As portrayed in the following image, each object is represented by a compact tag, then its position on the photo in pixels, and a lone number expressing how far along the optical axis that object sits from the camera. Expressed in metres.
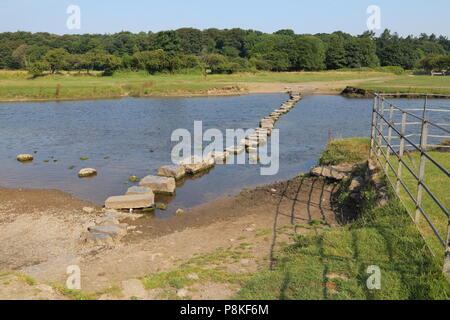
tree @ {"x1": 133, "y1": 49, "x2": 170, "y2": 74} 73.31
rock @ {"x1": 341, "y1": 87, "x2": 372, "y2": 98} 47.42
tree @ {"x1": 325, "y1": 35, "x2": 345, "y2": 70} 87.00
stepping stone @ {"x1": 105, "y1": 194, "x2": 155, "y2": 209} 12.91
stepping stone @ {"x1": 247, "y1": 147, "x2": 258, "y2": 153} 20.94
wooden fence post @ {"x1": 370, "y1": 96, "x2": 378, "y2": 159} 13.37
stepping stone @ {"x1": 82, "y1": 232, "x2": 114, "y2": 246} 10.11
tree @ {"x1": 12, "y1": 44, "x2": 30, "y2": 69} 91.79
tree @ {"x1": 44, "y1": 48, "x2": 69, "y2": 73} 73.06
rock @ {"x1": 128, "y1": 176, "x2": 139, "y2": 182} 16.59
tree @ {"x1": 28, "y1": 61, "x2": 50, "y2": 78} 68.62
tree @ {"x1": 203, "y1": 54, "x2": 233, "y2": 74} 77.06
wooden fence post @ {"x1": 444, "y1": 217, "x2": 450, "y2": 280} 5.57
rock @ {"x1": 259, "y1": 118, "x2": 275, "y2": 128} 27.75
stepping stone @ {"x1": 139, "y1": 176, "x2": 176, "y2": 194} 14.59
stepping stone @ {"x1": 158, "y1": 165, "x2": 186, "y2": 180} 16.38
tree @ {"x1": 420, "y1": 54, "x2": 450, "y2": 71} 74.69
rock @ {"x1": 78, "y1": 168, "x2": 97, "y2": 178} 17.36
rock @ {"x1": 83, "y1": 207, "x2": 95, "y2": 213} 12.74
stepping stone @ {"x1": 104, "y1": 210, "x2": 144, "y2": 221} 12.00
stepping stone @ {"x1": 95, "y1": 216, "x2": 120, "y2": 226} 11.36
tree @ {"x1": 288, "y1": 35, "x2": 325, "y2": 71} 86.81
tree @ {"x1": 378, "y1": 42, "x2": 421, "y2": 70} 91.00
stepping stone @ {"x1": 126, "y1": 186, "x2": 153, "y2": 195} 13.38
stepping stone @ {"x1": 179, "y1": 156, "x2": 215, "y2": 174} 17.19
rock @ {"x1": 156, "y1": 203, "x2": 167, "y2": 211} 13.16
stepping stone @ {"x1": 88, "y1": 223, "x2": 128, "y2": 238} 10.44
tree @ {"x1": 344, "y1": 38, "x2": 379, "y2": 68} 86.50
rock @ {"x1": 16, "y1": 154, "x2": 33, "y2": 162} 20.69
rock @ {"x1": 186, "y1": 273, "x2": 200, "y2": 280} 6.95
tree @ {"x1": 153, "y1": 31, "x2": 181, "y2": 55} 84.94
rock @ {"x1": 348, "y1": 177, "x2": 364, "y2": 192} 11.96
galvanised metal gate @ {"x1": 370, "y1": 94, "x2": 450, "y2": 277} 6.75
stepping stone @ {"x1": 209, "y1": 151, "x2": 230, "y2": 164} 19.17
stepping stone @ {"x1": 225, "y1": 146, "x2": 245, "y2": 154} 20.64
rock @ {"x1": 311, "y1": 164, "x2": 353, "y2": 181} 13.92
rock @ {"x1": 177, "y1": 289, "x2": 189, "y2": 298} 6.31
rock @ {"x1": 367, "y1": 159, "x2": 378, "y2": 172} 11.92
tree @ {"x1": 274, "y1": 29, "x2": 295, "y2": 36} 146.00
